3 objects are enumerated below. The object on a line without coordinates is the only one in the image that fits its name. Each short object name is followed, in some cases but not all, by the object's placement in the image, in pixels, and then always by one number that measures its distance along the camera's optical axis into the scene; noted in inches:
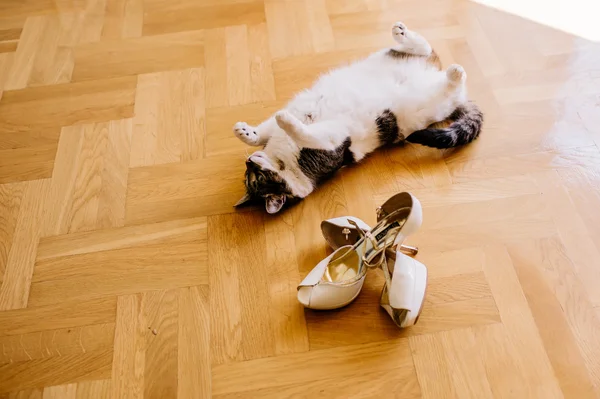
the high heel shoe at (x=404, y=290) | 50.7
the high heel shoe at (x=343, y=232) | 56.1
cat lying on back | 60.7
